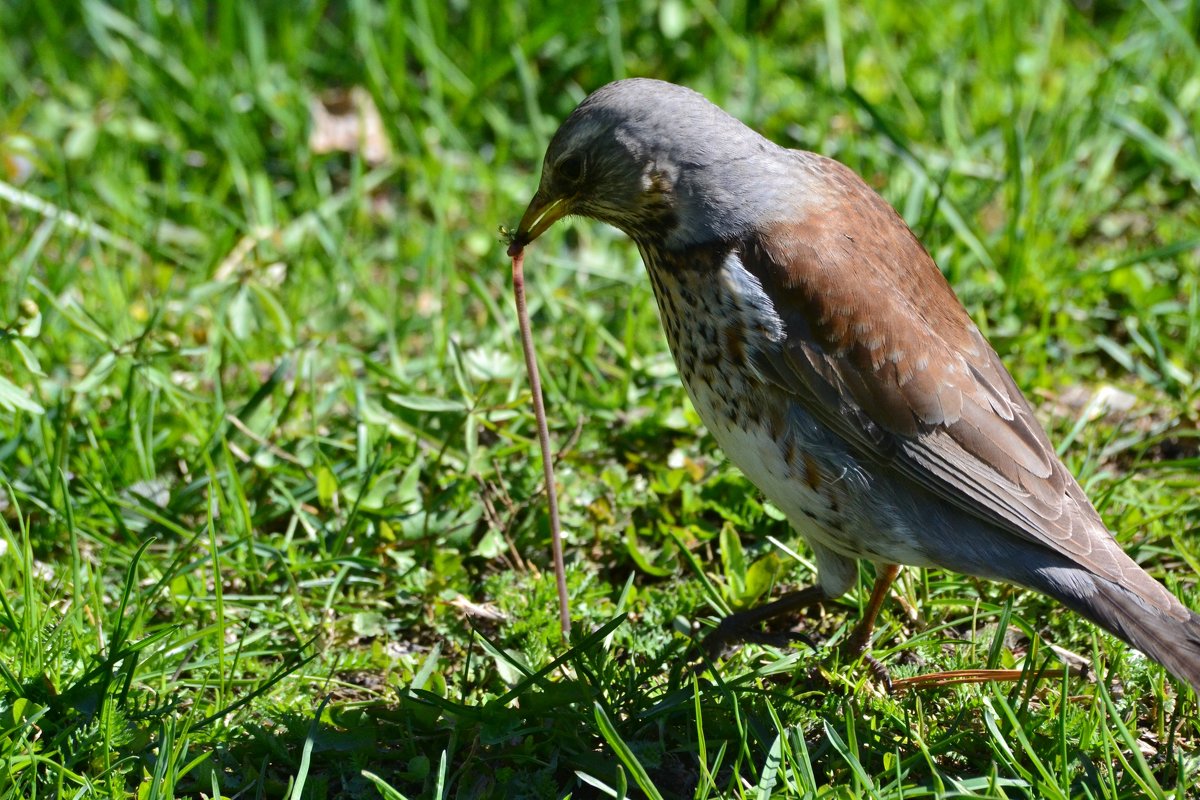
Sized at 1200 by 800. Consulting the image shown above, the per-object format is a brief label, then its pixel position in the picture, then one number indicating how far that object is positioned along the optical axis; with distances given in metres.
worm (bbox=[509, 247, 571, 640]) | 6.63
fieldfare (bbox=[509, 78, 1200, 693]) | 6.25
